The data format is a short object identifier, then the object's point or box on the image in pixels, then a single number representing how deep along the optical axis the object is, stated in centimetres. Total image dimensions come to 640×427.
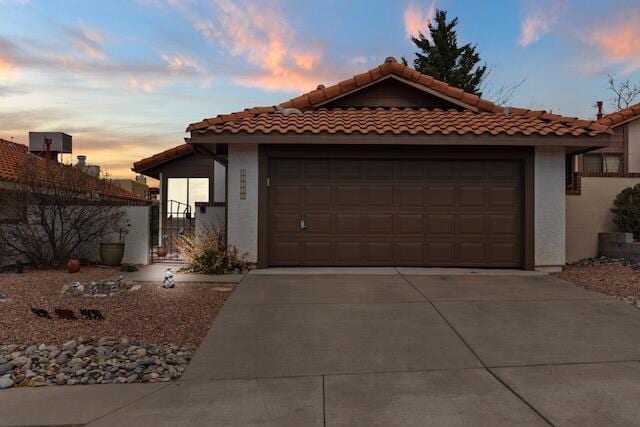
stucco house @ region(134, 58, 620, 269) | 1063
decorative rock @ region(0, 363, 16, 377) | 492
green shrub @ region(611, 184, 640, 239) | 1158
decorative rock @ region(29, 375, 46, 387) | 474
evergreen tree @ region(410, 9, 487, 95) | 3134
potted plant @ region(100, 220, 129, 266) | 1114
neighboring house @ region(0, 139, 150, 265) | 1077
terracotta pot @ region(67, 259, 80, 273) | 1003
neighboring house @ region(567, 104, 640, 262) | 1208
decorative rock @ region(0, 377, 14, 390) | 469
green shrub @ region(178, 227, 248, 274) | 1007
